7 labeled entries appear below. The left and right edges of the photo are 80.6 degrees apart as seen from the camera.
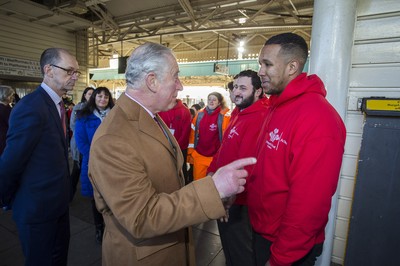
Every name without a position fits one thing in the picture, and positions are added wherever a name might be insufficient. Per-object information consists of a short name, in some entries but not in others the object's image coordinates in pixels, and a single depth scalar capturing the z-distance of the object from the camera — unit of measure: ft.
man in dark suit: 5.55
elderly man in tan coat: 3.33
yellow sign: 7.13
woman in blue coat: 10.84
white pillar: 7.66
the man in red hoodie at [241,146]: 6.96
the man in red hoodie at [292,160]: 4.08
